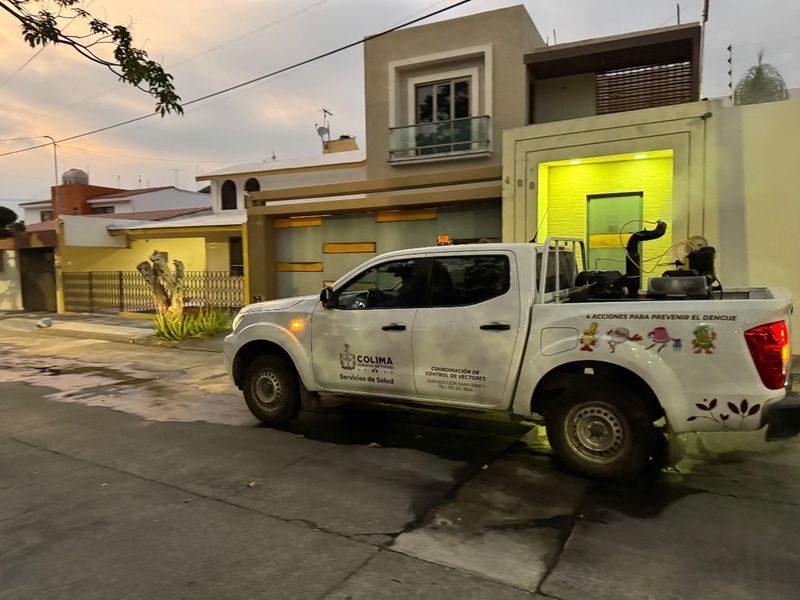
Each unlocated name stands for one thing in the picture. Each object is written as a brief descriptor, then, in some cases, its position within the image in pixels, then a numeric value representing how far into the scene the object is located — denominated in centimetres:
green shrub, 1313
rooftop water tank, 3097
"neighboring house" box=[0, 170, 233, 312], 1906
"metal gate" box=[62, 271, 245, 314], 1773
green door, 1177
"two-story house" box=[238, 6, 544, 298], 1314
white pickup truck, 391
